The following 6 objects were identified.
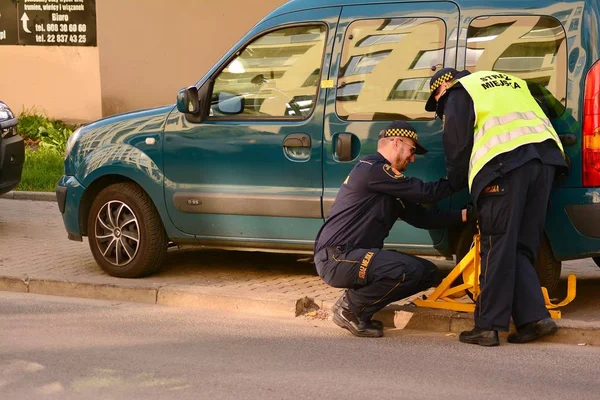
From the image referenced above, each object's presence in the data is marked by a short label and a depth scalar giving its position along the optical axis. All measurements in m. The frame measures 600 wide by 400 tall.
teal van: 10.67
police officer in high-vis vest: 10.16
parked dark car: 16.89
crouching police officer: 10.50
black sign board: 27.20
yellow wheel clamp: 10.68
